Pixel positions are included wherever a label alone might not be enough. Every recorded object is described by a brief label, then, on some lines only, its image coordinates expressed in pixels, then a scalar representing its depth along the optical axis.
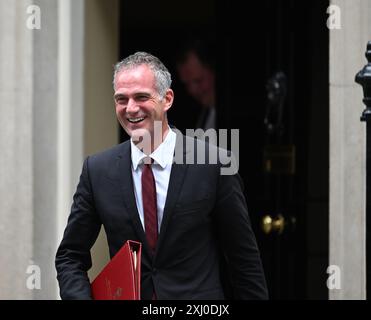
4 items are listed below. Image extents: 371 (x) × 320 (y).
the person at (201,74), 15.86
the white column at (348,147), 11.48
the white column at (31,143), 12.26
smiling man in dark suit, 7.98
